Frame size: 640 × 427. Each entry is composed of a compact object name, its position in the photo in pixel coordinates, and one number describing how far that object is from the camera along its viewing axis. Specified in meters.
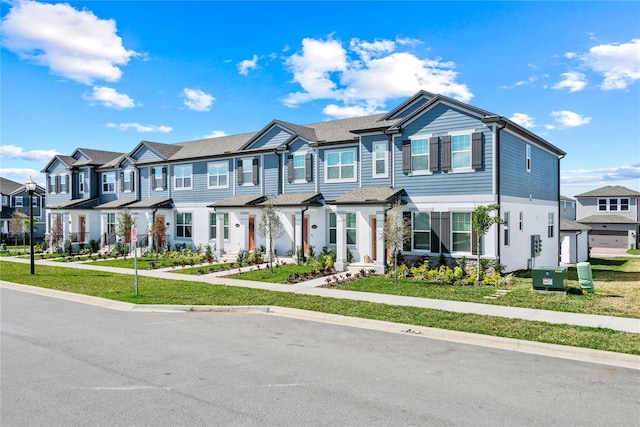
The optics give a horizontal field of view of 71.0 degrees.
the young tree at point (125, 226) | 29.50
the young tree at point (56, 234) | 35.12
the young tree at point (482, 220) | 17.09
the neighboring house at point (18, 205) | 54.66
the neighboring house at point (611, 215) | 43.75
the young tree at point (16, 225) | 40.59
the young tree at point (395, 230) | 17.91
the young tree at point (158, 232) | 29.91
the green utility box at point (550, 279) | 14.79
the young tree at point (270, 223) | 21.72
